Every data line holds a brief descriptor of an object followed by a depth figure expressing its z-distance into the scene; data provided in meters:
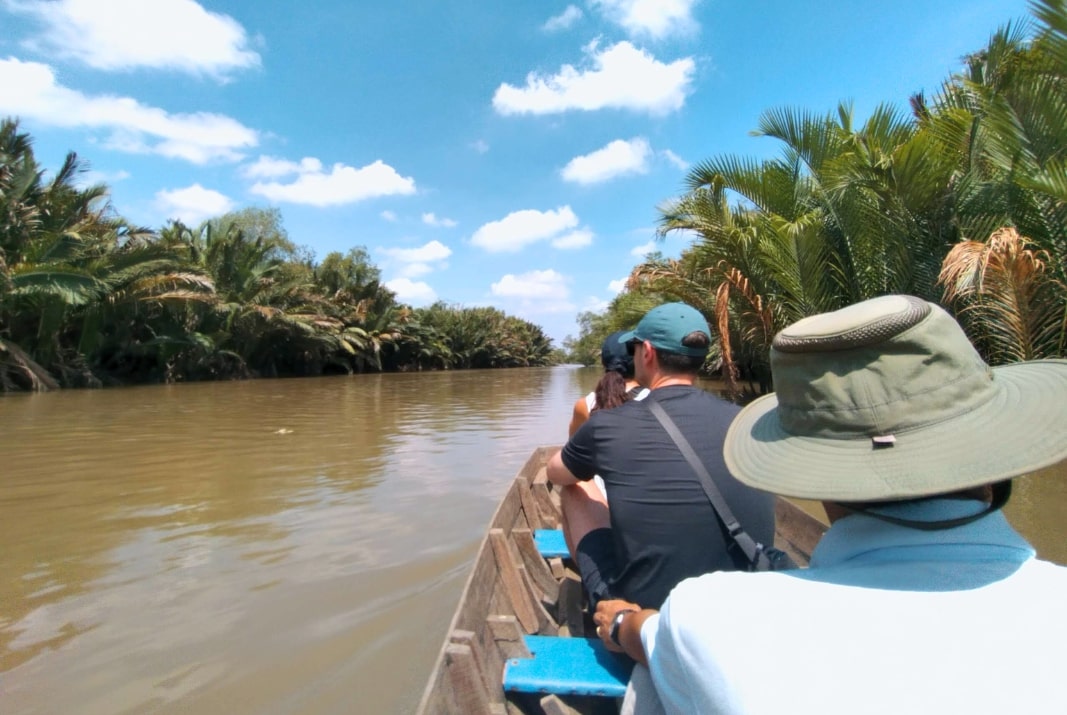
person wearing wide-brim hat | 0.77
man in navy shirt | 1.84
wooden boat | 1.94
